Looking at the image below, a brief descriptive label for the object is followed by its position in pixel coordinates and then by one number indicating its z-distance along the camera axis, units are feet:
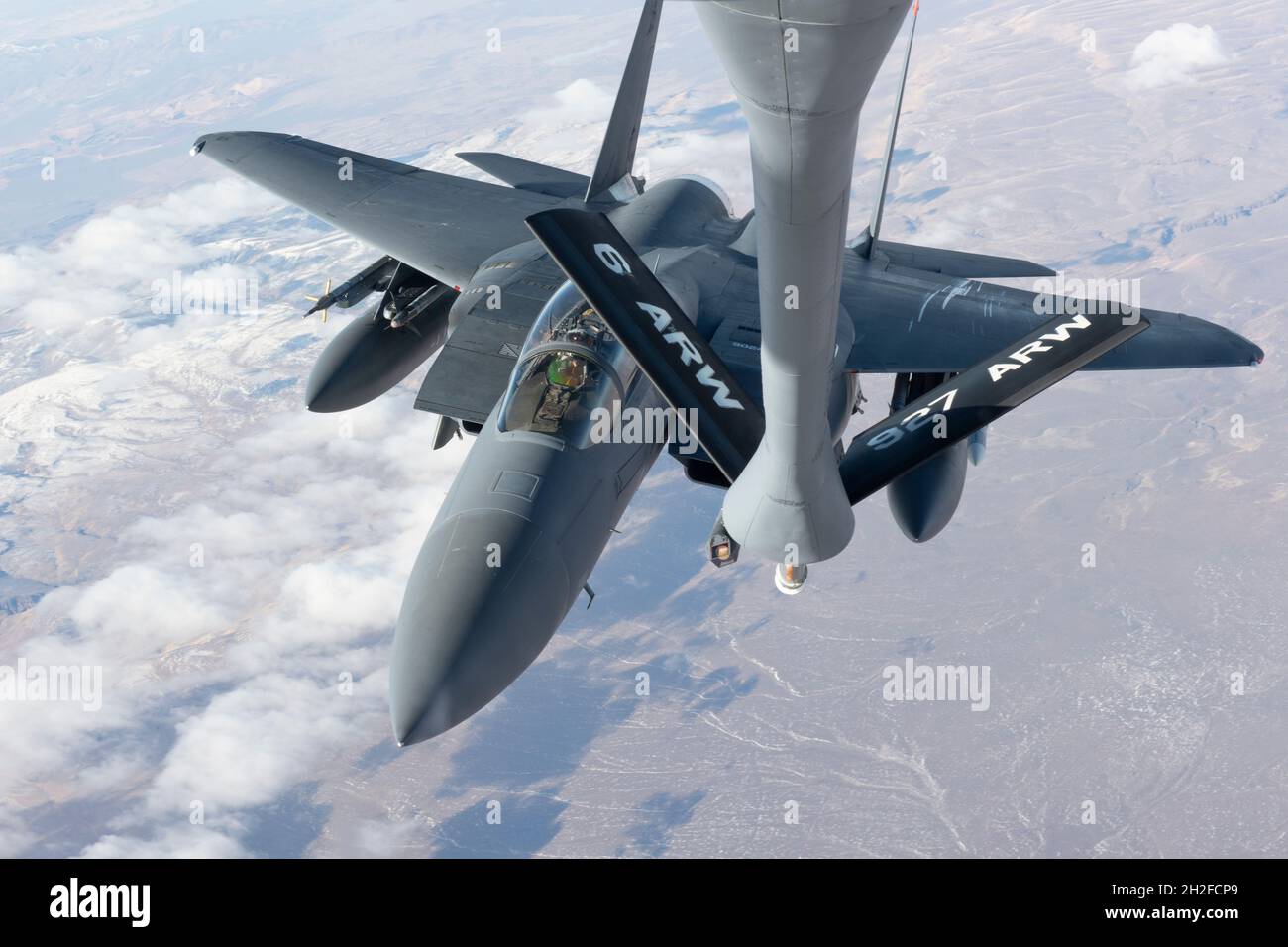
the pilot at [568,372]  42.32
